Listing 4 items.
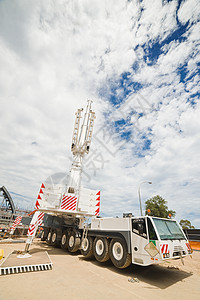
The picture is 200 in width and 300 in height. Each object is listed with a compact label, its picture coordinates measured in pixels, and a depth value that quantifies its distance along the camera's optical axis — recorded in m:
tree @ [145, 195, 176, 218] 28.89
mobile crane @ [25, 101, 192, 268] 5.52
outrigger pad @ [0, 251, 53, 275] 5.05
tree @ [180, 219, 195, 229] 40.71
